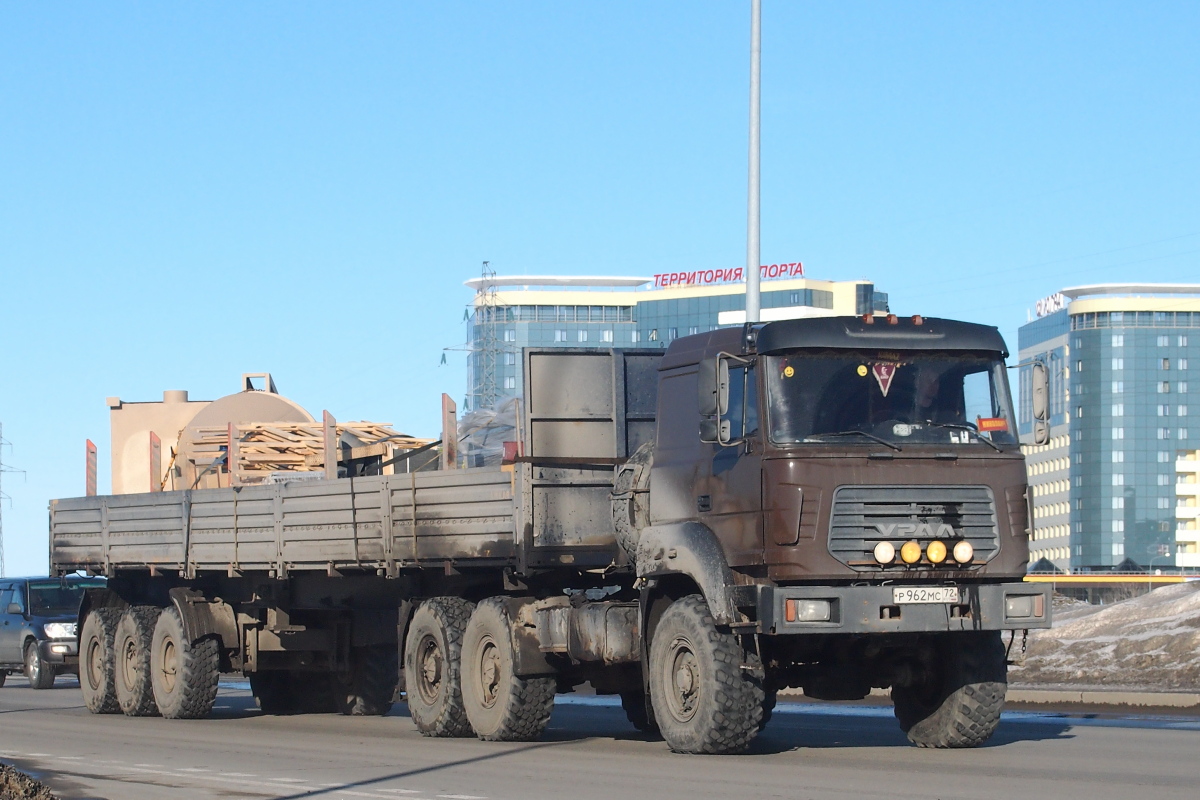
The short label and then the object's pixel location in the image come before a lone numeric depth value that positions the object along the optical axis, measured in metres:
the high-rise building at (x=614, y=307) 159.12
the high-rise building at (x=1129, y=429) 158.88
